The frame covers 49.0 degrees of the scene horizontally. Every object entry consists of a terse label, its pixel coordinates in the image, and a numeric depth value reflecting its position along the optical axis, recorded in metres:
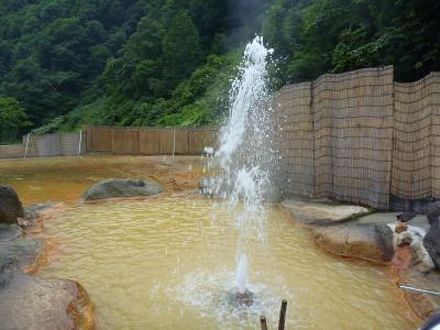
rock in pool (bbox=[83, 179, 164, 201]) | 11.04
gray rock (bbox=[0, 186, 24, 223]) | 8.27
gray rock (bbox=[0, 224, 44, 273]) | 6.31
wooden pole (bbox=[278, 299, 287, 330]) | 3.45
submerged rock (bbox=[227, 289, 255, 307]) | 5.21
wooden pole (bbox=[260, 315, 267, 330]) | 3.24
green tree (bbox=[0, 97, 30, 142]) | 34.91
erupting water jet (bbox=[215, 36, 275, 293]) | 9.39
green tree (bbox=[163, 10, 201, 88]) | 38.16
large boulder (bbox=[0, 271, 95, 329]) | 4.34
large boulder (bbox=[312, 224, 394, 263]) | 6.41
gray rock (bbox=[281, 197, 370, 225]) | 7.71
